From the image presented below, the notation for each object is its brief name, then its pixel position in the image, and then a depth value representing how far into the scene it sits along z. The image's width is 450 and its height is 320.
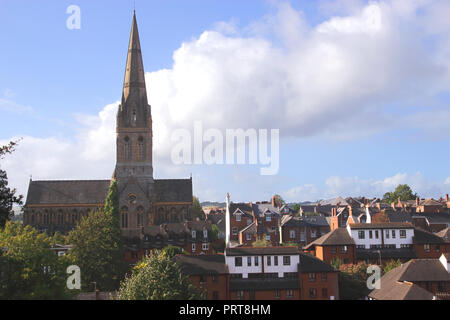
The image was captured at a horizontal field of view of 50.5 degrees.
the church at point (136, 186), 93.69
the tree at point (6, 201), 35.22
